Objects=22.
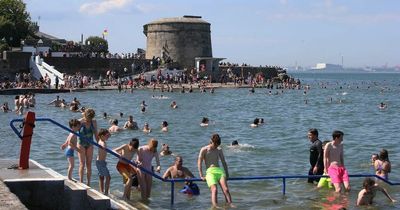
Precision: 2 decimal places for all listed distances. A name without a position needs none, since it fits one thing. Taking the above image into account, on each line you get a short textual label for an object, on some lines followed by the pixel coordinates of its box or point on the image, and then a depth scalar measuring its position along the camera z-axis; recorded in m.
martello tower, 74.44
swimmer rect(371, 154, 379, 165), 13.38
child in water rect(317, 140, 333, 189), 12.48
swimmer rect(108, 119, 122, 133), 25.08
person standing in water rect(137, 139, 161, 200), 11.16
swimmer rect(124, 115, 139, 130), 26.02
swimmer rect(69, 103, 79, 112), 34.67
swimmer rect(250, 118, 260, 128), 29.83
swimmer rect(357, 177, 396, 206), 11.54
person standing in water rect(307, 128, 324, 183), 12.76
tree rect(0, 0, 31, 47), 68.44
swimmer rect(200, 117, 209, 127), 29.69
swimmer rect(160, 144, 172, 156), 17.75
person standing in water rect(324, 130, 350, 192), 11.88
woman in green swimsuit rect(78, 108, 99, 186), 10.70
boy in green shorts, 10.83
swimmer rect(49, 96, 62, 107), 38.86
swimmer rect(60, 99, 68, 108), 38.28
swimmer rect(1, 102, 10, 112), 33.99
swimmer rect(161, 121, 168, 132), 26.72
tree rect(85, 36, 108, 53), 80.96
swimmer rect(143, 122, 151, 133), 25.56
